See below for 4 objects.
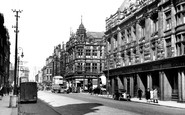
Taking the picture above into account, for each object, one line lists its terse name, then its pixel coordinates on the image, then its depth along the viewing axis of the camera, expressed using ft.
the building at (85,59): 283.59
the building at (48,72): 492.62
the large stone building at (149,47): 106.93
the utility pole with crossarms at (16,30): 89.39
